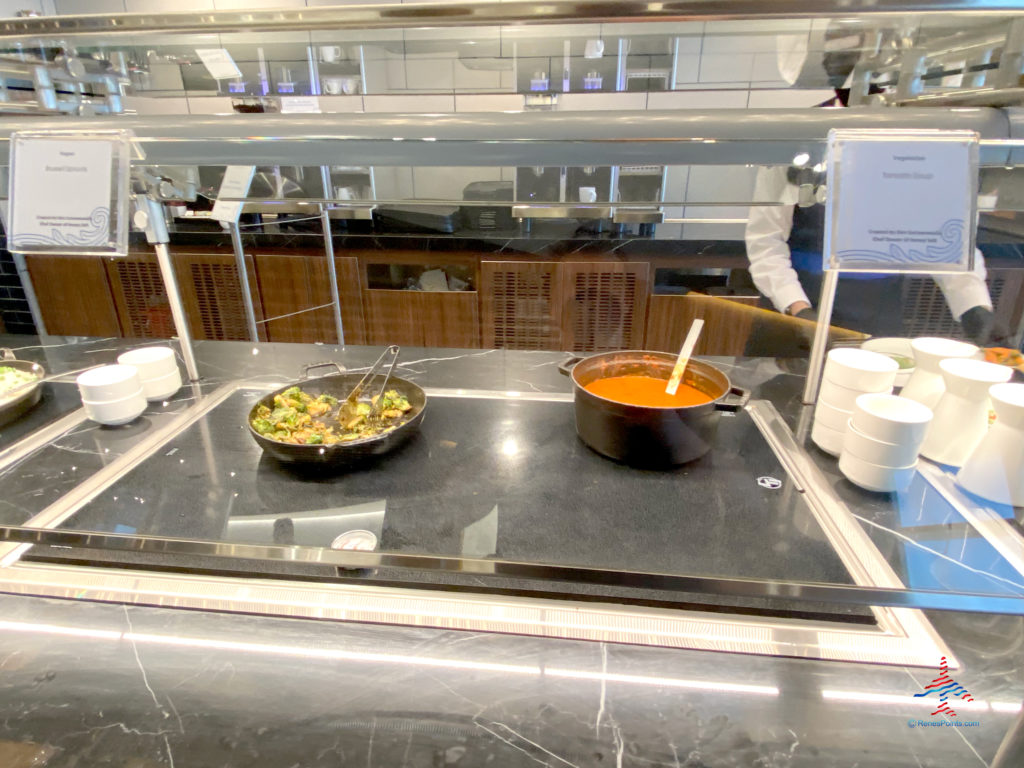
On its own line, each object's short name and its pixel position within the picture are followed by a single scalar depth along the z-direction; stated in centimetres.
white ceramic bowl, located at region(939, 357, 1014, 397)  68
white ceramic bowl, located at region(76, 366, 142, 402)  88
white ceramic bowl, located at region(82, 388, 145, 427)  89
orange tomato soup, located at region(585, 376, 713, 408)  84
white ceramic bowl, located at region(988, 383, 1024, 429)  61
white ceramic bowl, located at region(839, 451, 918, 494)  70
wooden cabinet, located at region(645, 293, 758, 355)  279
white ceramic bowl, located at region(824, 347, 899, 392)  77
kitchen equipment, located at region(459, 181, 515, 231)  303
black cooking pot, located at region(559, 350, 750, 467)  75
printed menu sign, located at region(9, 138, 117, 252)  71
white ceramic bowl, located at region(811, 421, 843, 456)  81
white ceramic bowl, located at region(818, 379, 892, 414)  79
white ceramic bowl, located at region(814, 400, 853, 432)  80
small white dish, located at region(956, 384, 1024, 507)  62
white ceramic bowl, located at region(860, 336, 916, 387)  109
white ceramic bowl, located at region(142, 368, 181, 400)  98
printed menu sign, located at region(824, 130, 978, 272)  58
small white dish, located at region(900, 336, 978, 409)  80
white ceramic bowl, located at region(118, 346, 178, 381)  98
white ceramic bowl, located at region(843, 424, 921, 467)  68
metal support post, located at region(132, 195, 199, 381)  91
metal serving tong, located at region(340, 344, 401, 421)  89
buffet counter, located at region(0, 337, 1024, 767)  59
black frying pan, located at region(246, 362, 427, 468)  76
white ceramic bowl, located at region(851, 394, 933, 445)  65
